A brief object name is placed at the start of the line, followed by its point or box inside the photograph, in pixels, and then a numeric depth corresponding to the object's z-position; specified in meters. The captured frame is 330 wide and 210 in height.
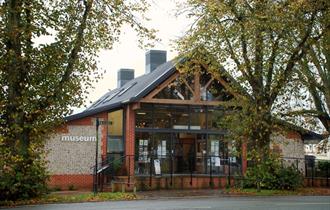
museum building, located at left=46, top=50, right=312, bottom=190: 27.05
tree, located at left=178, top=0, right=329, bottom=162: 21.61
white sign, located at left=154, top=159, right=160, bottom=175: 27.02
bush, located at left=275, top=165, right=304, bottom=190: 23.84
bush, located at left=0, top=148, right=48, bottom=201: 18.08
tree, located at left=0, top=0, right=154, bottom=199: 18.20
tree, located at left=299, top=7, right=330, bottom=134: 27.44
